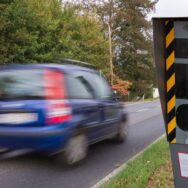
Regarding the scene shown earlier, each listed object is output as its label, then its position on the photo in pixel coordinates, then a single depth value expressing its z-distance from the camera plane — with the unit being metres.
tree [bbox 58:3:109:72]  32.85
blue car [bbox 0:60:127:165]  6.84
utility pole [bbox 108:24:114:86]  44.46
